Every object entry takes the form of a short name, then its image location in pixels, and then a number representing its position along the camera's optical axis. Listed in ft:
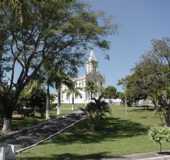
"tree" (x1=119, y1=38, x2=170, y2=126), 107.20
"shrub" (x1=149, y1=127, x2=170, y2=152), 47.97
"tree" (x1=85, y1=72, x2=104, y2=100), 201.50
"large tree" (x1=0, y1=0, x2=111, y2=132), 74.35
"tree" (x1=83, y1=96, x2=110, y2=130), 90.07
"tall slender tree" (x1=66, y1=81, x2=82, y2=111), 123.21
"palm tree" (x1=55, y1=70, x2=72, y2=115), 88.35
